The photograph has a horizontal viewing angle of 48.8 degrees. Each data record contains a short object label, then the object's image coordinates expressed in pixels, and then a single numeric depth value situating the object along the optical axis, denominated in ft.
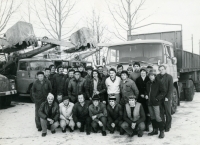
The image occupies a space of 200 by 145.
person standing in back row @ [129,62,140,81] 18.81
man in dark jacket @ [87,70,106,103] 19.06
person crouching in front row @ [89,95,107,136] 17.14
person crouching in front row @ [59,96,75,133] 17.75
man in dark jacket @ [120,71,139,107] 17.48
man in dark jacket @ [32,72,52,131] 19.08
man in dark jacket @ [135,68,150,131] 17.71
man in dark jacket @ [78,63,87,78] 21.99
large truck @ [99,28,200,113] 20.94
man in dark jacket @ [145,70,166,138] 16.49
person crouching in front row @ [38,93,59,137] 17.26
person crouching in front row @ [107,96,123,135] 17.13
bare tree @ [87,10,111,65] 65.76
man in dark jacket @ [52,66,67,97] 20.94
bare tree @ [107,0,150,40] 56.65
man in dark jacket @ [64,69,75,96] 20.59
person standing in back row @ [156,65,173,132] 17.21
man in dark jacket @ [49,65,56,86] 21.80
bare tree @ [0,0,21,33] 41.38
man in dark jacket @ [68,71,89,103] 19.52
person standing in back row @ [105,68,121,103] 18.28
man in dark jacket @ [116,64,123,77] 19.89
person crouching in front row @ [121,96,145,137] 16.33
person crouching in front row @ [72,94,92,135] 17.61
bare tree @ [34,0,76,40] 53.36
